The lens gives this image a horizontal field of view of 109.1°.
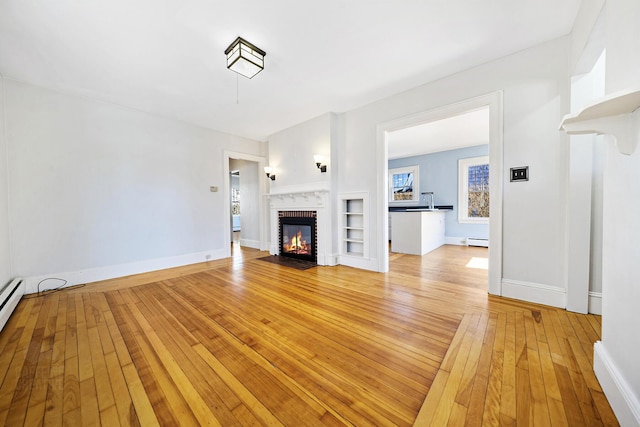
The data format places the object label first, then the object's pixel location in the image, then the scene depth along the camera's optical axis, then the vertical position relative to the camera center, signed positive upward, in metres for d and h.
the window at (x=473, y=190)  5.87 +0.40
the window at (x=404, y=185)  6.92 +0.69
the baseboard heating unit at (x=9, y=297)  2.14 -0.92
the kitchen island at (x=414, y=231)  4.96 -0.57
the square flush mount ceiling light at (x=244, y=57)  2.22 +1.53
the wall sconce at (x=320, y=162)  4.07 +0.82
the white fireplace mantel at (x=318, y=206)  4.09 +0.03
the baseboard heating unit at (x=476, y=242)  5.73 -0.92
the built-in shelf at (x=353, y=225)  3.94 -0.33
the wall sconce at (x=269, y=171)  5.12 +0.83
